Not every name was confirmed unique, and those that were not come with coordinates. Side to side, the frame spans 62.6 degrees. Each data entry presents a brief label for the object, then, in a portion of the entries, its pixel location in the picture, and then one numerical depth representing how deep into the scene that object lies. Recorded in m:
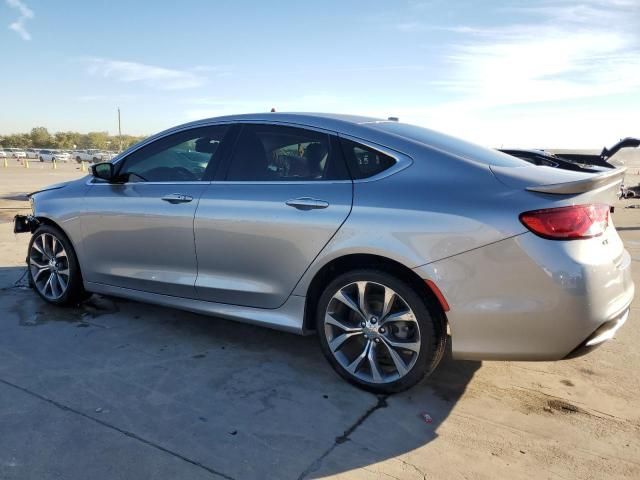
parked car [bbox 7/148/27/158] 59.49
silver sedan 2.67
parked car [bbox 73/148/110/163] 56.92
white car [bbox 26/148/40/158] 62.51
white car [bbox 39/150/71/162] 56.38
